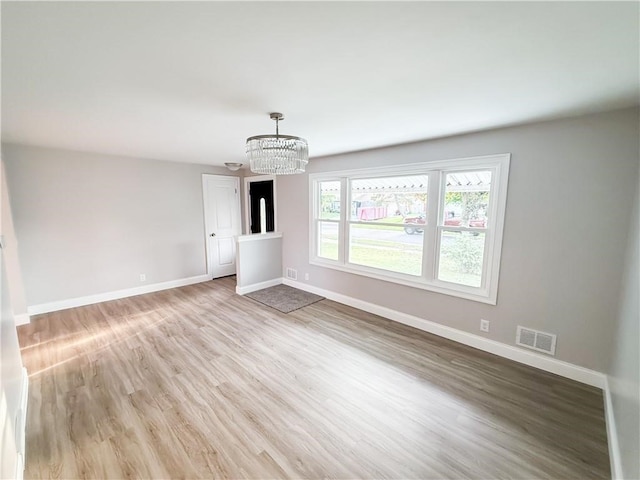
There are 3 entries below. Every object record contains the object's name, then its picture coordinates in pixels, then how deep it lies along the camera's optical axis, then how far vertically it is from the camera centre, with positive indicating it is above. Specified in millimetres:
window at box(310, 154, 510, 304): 2721 -218
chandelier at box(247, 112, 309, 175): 2041 +412
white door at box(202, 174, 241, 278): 5230 -343
